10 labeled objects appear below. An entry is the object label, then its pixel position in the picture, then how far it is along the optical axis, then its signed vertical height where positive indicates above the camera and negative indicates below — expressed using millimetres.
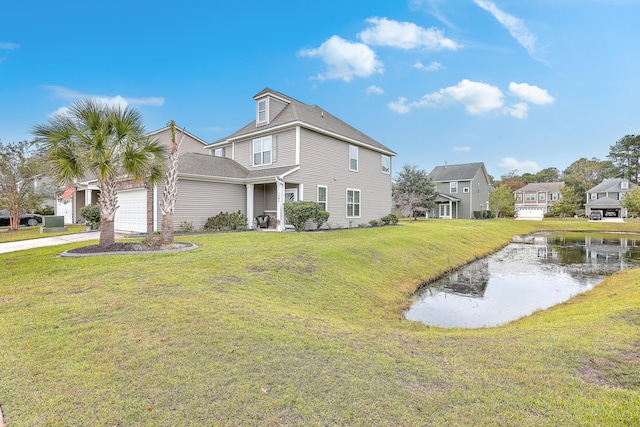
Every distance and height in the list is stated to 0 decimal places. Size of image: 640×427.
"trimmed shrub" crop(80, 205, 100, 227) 17109 -5
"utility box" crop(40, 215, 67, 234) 17219 -512
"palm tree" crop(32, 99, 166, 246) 9414 +2138
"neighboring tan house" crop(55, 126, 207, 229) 15234 +657
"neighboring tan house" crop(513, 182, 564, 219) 57409 +3126
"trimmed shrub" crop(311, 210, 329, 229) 16356 -228
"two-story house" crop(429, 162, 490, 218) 40469 +3021
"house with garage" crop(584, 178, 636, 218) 48844 +2391
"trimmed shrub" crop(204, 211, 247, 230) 16078 -398
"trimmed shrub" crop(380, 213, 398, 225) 22856 -424
